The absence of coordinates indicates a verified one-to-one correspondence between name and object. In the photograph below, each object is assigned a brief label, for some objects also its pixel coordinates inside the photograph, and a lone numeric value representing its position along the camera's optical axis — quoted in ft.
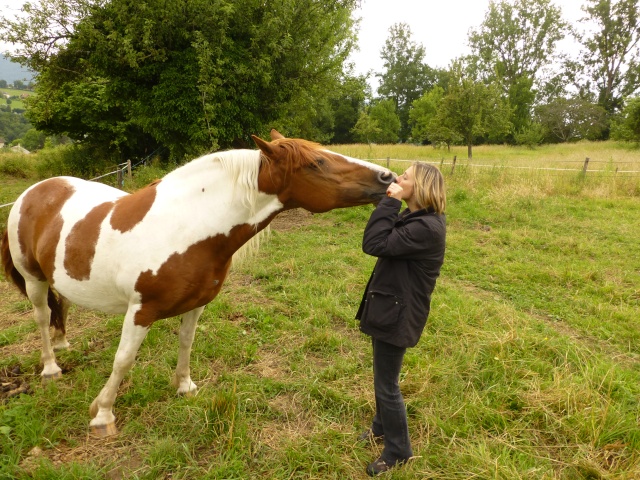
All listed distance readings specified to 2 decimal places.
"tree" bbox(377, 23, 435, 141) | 146.20
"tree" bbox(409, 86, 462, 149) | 105.09
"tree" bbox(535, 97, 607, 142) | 105.50
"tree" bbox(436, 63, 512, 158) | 63.82
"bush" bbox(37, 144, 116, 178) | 47.26
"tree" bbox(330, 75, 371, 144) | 126.31
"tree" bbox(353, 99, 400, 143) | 114.11
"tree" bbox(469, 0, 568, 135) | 122.62
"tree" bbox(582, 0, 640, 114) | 111.86
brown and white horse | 6.98
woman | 6.11
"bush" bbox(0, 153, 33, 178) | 49.32
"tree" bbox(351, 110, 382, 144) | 94.31
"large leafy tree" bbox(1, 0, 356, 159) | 27.17
